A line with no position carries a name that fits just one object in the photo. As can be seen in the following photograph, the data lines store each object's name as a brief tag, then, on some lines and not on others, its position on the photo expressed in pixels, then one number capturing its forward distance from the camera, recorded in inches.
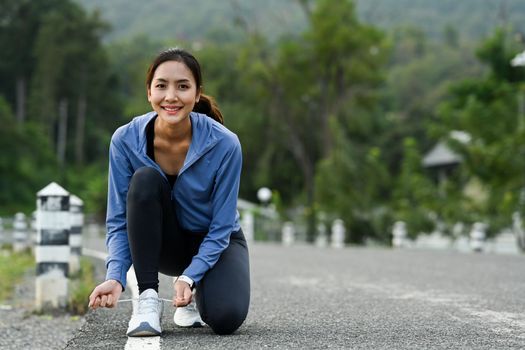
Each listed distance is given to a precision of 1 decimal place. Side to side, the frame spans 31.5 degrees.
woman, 166.2
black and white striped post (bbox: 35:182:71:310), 263.6
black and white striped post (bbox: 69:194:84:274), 404.5
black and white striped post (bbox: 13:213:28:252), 748.4
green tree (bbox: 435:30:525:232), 872.9
